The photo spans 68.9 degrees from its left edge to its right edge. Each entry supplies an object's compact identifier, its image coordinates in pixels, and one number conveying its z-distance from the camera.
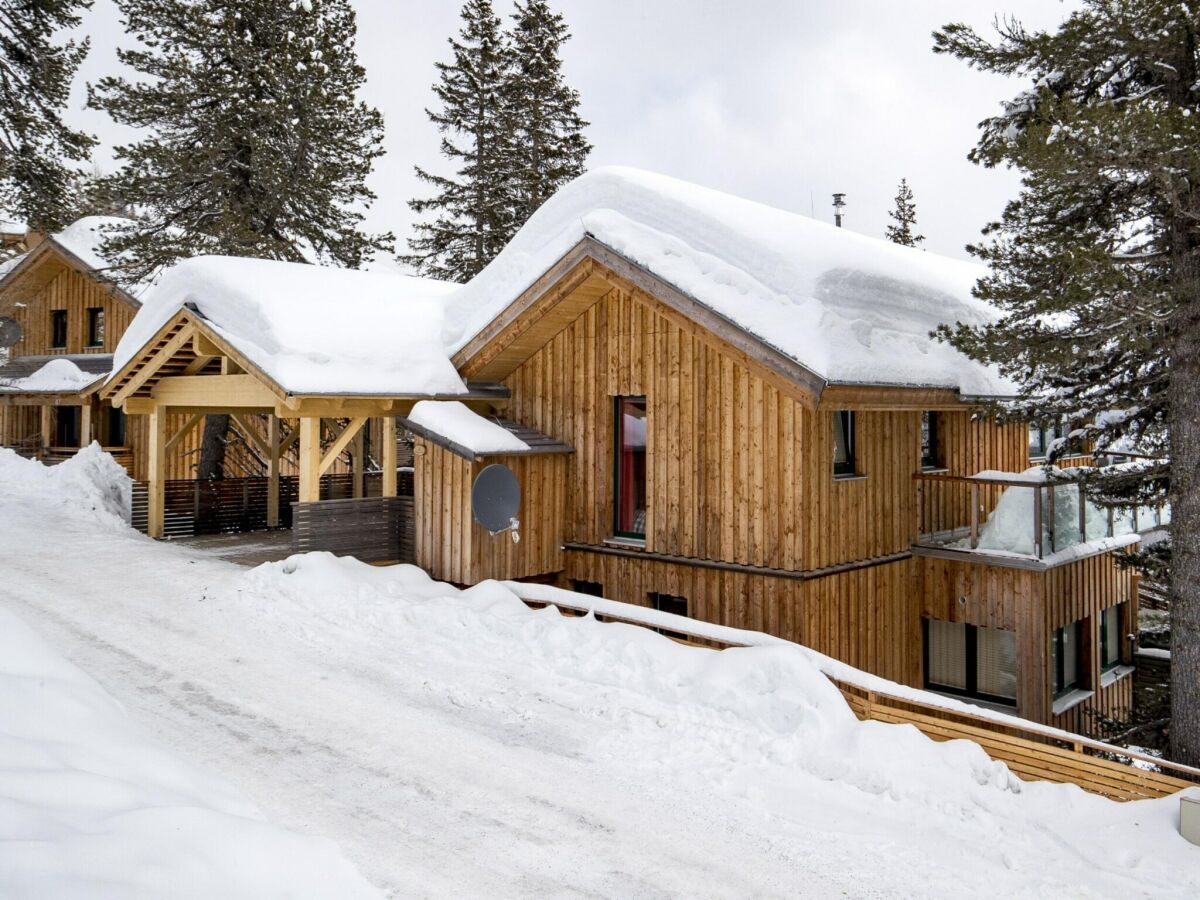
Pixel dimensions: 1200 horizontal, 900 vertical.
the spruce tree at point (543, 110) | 29.48
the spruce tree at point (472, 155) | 28.83
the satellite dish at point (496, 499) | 12.09
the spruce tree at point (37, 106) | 18.22
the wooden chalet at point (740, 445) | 11.12
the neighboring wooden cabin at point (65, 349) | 25.47
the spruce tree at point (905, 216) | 46.50
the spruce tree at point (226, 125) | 20.58
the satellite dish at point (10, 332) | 28.48
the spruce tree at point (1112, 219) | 7.95
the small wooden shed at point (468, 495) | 12.24
